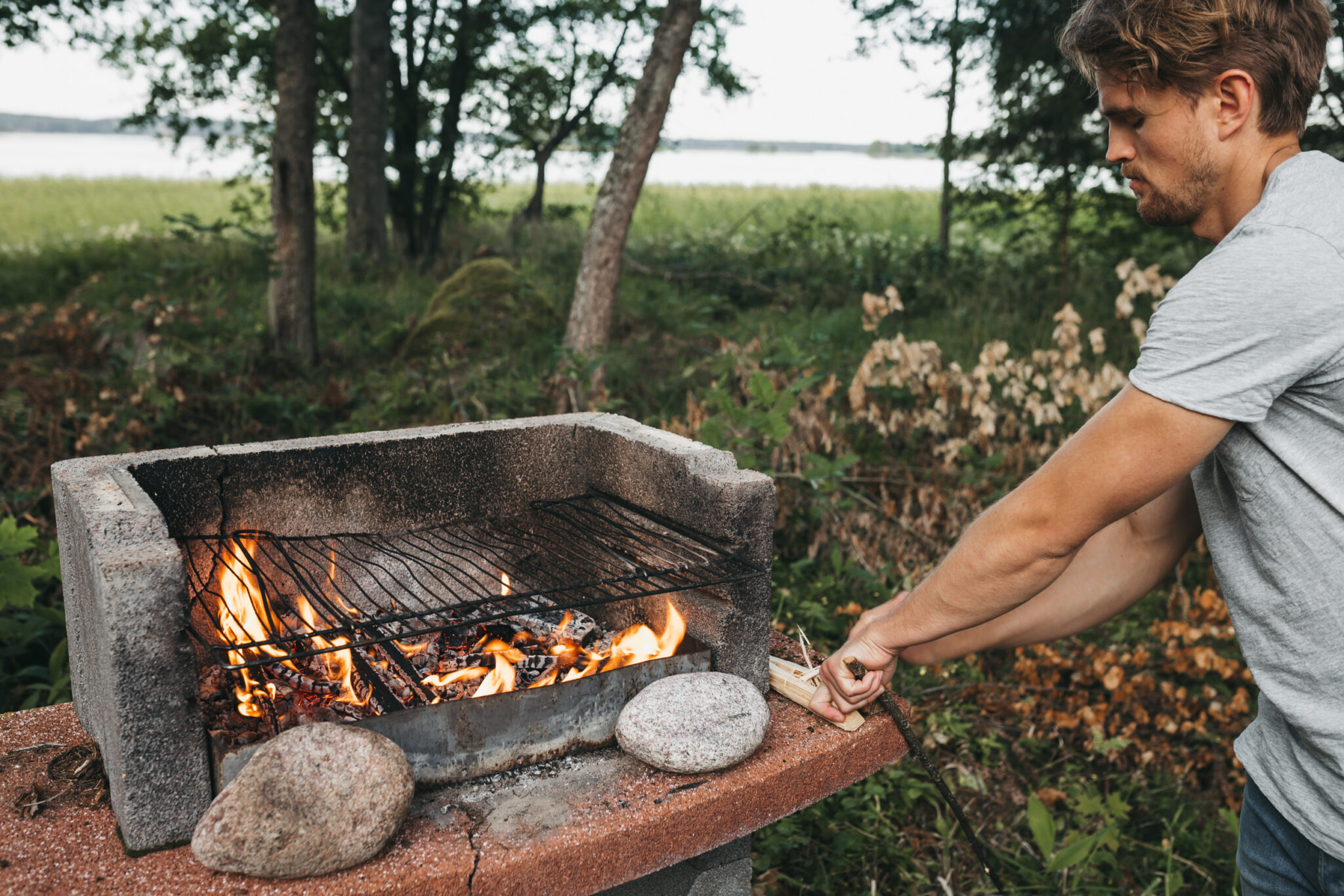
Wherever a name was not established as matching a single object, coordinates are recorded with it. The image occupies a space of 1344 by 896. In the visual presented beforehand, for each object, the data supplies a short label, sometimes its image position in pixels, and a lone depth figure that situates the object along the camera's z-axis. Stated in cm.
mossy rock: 773
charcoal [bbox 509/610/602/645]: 250
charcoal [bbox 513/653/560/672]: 229
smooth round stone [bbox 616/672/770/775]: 197
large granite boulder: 158
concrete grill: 165
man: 135
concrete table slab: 164
